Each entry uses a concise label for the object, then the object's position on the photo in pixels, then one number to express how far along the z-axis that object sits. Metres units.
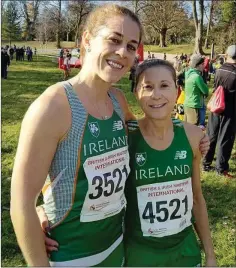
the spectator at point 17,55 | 23.33
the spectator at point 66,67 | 13.50
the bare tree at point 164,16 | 33.21
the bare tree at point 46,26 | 31.03
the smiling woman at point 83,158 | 1.03
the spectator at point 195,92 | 4.53
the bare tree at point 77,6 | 23.53
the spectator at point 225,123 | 3.87
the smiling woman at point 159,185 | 1.34
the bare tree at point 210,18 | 27.24
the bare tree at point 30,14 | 32.16
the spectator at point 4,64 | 12.59
